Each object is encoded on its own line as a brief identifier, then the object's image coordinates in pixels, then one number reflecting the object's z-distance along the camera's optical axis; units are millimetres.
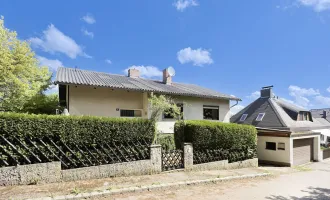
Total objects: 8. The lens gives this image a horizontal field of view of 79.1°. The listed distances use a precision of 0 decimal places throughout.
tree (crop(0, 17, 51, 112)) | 11805
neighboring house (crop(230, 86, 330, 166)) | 18219
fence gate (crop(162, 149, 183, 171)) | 10341
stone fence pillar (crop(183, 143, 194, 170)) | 10828
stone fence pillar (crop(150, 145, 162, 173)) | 9930
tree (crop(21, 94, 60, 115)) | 13414
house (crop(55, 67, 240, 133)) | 13297
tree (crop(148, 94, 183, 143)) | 12914
